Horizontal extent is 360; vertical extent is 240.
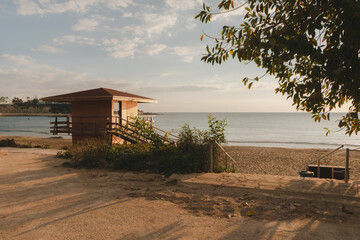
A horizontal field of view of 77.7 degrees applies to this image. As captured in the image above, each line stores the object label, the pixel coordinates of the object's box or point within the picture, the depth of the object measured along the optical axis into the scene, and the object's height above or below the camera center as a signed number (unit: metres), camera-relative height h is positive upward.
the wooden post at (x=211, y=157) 7.38 -1.44
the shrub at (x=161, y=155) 7.81 -1.61
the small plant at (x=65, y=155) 11.06 -2.18
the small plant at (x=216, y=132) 8.35 -0.67
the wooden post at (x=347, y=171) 6.20 -1.58
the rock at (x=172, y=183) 6.60 -2.06
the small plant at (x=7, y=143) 16.76 -2.38
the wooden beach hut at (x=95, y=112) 14.79 +0.05
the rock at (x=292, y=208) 4.69 -1.98
